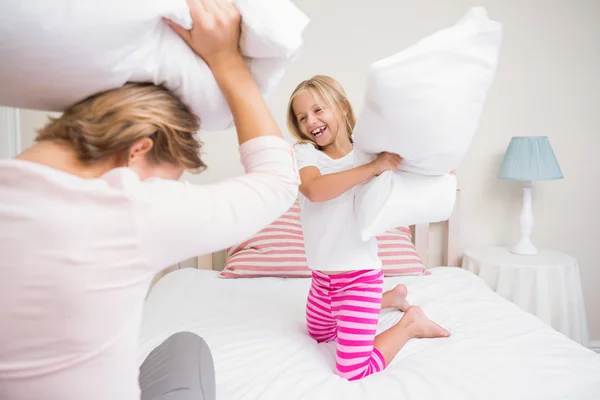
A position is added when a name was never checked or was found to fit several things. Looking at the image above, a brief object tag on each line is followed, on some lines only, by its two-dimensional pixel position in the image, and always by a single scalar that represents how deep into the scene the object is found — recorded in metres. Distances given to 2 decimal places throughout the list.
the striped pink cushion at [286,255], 1.80
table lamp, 1.94
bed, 0.97
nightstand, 1.85
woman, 0.47
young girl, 1.14
